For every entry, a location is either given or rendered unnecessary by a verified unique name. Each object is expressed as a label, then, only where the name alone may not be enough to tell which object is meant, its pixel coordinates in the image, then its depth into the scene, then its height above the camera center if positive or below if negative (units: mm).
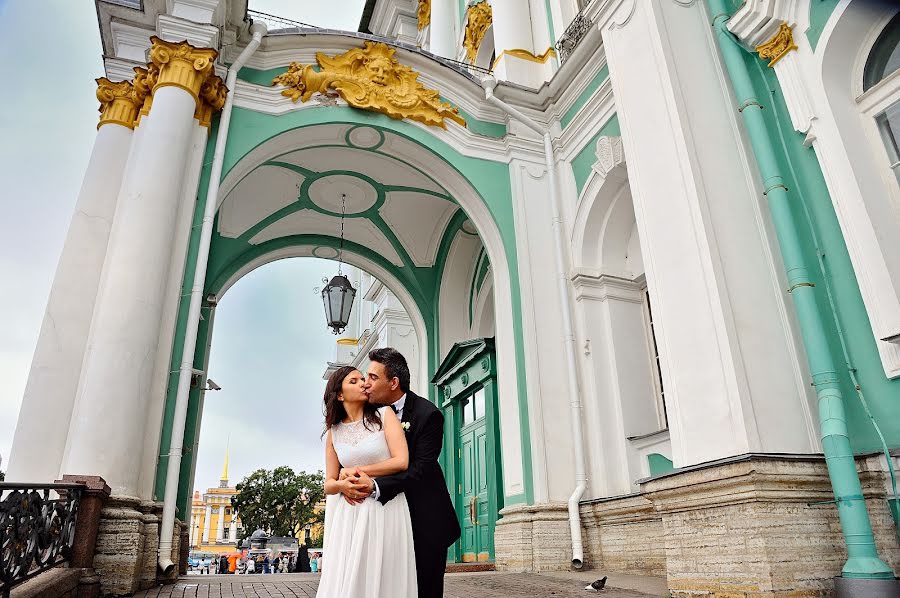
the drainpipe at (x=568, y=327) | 6547 +2409
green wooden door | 8812 +844
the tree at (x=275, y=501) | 33531 +2599
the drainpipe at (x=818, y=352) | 3651 +1152
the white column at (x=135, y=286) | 5105 +2296
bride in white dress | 2334 +144
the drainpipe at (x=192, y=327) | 5523 +2122
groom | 2488 +258
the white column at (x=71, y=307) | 5734 +2327
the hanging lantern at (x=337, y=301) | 9227 +3451
